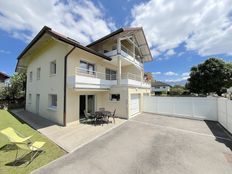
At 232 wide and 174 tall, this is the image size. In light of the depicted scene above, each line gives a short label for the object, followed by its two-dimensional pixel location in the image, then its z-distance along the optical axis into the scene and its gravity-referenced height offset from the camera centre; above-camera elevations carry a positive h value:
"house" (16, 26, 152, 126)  10.44 +1.33
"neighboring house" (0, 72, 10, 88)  28.08 +3.52
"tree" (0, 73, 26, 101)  22.39 +0.77
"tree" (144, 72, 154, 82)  23.50 +2.70
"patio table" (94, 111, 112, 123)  10.97 -2.04
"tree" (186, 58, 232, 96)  28.00 +3.47
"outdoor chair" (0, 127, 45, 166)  5.01 -2.21
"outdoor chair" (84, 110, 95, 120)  11.38 -2.33
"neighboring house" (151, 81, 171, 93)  67.58 +2.75
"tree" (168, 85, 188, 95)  40.64 -0.23
